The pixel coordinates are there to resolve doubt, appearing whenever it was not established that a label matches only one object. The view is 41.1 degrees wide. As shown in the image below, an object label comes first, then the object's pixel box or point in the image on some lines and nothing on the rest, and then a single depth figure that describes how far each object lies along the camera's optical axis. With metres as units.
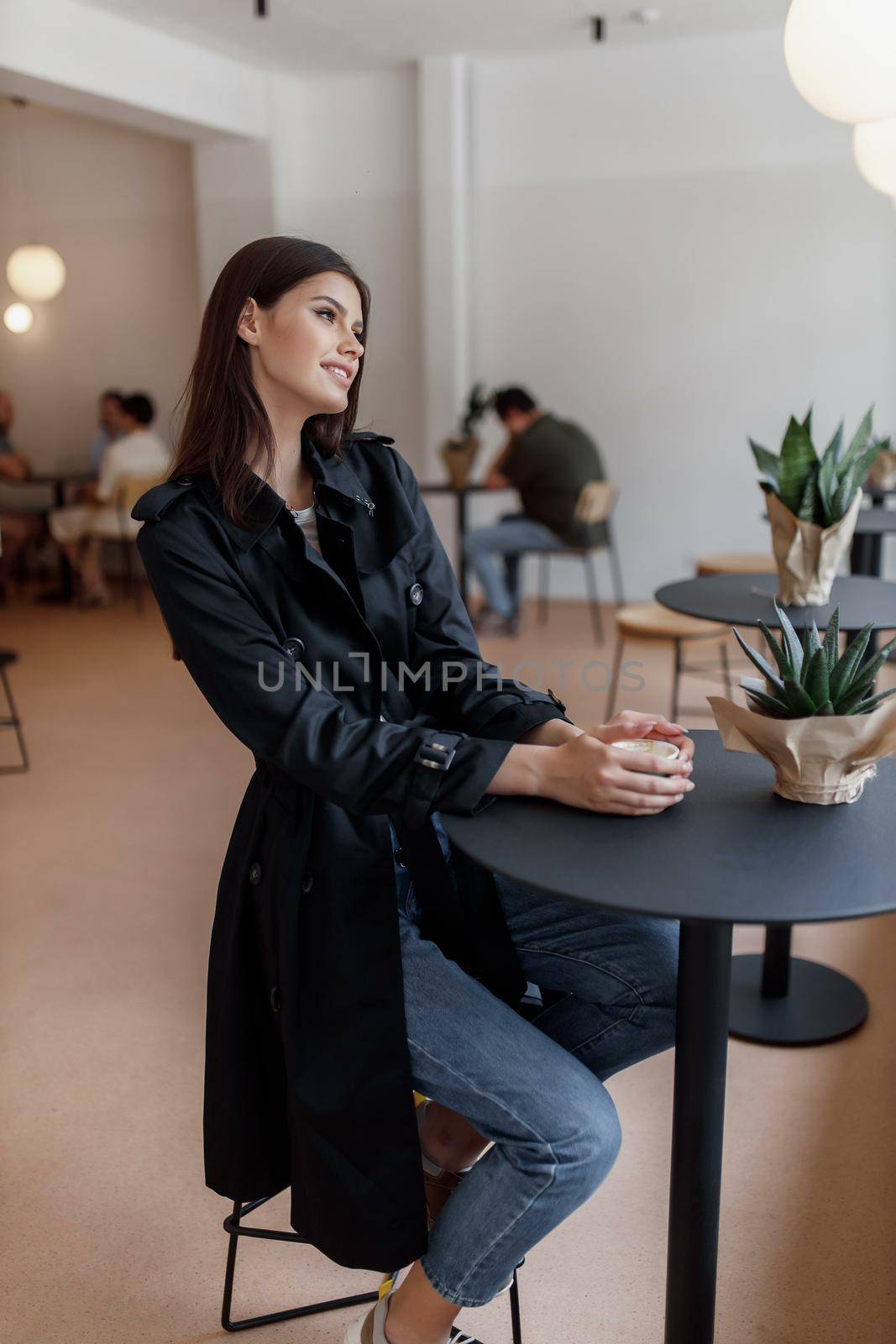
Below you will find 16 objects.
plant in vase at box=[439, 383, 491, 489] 5.32
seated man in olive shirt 5.25
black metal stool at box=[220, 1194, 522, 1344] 1.44
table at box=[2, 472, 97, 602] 5.51
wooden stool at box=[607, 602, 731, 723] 3.41
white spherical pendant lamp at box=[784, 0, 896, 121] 2.18
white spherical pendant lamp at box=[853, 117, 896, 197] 3.19
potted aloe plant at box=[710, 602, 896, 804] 1.17
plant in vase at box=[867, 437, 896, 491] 4.11
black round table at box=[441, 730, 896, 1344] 0.98
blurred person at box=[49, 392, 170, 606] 5.84
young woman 1.18
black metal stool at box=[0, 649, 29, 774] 3.39
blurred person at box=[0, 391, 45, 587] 5.99
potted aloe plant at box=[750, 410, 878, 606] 2.20
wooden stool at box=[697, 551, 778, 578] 3.90
